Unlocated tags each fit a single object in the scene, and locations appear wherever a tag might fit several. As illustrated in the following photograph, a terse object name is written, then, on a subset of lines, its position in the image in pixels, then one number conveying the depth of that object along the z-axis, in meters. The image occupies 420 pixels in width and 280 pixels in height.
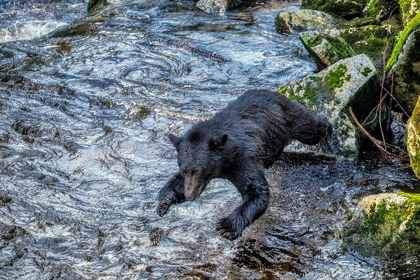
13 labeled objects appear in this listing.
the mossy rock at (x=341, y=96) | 14.93
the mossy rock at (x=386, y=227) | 9.84
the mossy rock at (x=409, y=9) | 18.23
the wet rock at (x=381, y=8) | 23.77
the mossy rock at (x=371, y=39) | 20.17
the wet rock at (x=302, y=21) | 26.25
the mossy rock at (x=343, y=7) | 26.77
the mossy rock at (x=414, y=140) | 12.24
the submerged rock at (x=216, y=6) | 32.97
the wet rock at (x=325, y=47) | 19.12
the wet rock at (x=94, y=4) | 35.50
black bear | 11.16
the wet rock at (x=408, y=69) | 14.90
